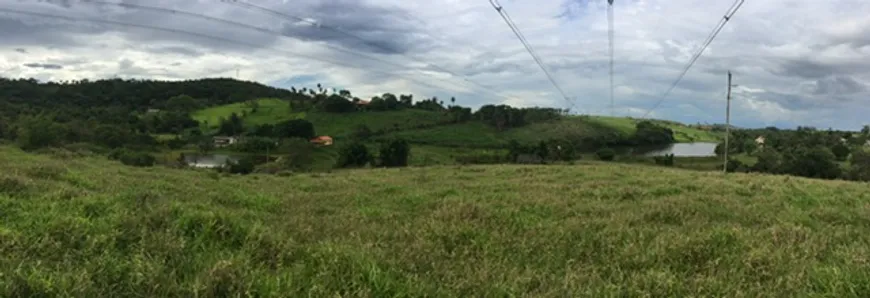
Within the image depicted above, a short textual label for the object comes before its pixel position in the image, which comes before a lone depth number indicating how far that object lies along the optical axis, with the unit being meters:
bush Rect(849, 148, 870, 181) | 61.53
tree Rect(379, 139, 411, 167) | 73.50
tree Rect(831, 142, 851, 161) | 87.06
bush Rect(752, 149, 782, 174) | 66.62
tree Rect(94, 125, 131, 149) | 83.81
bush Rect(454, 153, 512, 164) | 74.44
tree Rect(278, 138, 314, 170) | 71.96
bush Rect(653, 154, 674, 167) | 79.06
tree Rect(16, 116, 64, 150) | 65.63
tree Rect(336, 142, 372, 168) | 70.81
